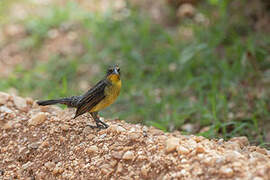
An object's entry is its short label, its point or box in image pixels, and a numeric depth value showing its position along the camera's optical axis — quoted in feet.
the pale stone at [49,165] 22.53
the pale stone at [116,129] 23.96
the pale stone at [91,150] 22.65
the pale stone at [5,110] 28.25
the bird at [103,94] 24.56
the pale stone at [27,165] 23.19
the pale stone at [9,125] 26.66
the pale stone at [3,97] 29.40
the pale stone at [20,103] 29.37
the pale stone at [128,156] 21.03
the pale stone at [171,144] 20.57
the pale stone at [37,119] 26.48
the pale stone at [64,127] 25.27
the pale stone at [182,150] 20.11
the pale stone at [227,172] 17.80
